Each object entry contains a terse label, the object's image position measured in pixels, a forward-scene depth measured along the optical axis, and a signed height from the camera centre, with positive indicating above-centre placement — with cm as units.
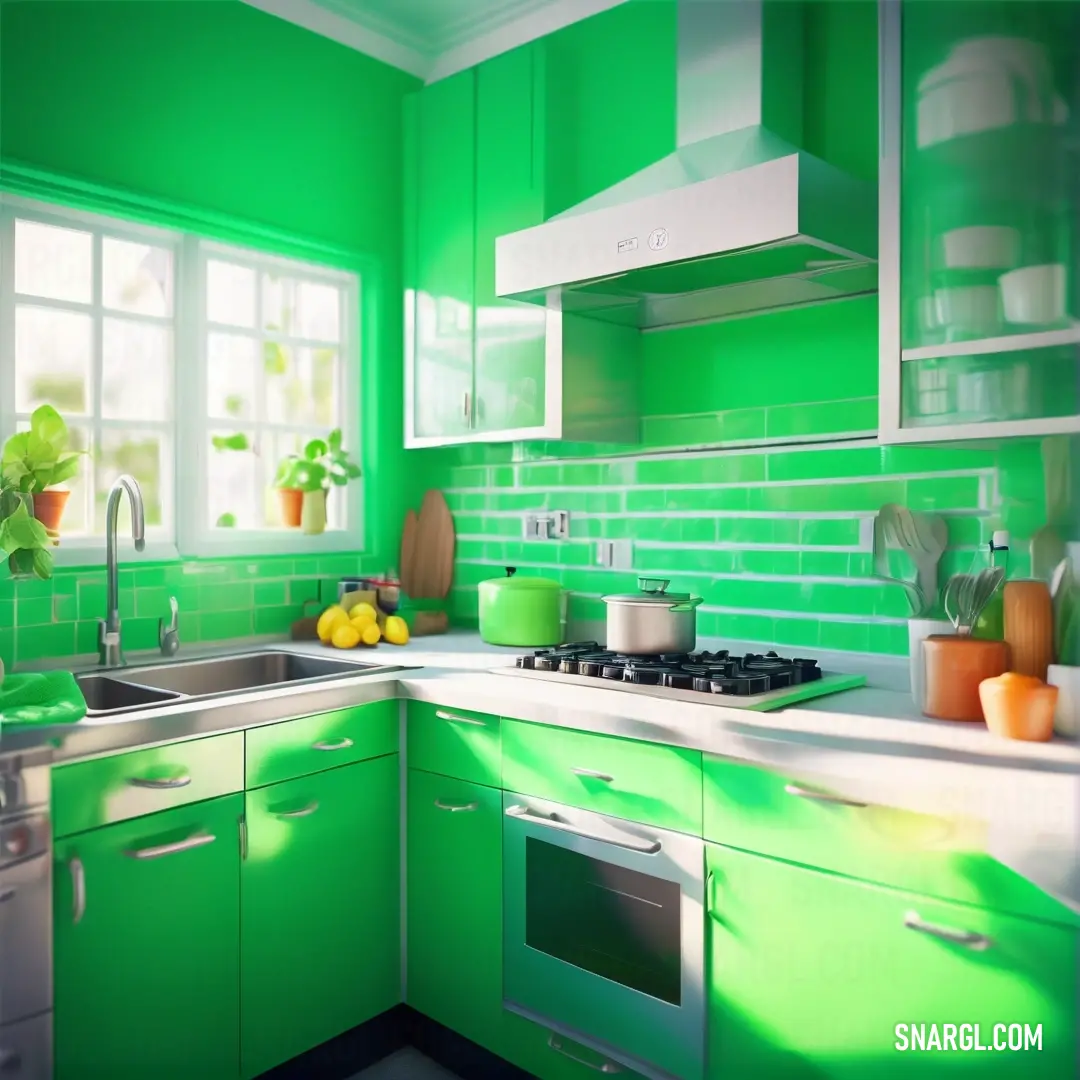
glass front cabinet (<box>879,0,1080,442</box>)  180 +59
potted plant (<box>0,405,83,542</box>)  220 +17
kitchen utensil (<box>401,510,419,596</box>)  334 -9
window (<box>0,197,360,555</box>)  256 +48
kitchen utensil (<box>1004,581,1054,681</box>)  178 -17
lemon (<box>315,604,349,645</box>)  287 -26
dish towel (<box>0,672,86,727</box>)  180 -32
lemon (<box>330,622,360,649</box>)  282 -30
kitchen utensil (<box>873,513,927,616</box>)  232 -5
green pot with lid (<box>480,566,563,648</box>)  276 -22
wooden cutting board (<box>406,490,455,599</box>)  333 -7
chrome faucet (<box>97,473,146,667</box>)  244 -18
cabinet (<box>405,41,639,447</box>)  271 +70
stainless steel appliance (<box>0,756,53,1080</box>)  170 -68
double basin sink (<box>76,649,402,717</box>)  228 -36
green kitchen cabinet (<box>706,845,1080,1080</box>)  144 -71
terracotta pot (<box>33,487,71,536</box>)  230 +6
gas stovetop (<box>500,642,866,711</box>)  191 -30
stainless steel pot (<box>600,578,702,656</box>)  229 -21
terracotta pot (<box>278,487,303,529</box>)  303 +9
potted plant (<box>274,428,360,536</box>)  302 +15
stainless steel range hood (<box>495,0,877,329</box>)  200 +68
